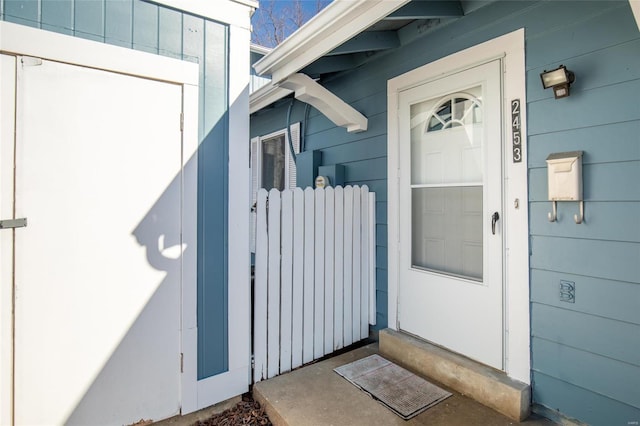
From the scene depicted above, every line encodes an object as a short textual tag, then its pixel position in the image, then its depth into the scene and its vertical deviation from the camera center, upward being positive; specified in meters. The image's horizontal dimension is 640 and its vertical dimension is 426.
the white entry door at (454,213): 2.28 +0.02
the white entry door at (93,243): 1.69 -0.15
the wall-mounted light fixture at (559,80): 1.86 +0.78
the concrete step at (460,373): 2.01 -1.09
